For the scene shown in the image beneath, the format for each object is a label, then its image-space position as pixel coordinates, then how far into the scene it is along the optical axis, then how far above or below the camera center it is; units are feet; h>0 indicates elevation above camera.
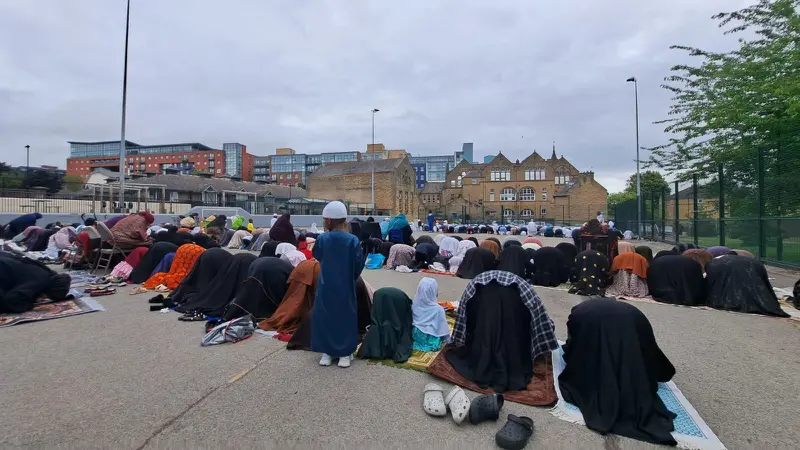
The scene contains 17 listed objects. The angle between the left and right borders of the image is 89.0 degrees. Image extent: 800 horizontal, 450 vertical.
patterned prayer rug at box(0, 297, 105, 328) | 19.70 -4.43
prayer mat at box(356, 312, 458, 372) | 14.39 -4.71
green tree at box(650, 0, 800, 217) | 35.42 +12.65
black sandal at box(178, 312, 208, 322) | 20.27 -4.43
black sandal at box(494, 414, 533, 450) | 9.48 -4.78
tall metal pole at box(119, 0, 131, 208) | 71.92 +23.02
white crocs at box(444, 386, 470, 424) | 10.58 -4.58
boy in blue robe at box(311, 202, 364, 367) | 14.44 -2.43
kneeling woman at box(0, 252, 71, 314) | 20.70 -3.01
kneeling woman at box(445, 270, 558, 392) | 13.03 -3.21
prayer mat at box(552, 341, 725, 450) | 9.68 -4.81
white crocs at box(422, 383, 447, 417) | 10.89 -4.64
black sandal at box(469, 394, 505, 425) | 10.59 -4.61
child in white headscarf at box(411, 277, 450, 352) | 16.21 -3.57
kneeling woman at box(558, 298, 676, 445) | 10.29 -3.76
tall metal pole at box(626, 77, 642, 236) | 84.48 +5.07
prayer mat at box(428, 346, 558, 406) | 11.80 -4.66
